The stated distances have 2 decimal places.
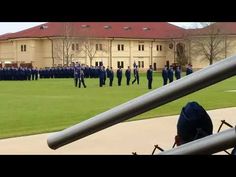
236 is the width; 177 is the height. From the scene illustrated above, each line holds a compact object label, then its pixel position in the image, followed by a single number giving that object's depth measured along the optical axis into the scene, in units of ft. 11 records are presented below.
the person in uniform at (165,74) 83.25
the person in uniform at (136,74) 93.71
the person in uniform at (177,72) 86.74
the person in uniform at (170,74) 84.07
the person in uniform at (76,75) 89.15
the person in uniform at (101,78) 89.97
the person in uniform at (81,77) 88.49
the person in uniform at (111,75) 93.25
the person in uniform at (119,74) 93.05
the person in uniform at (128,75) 92.14
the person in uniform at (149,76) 78.46
